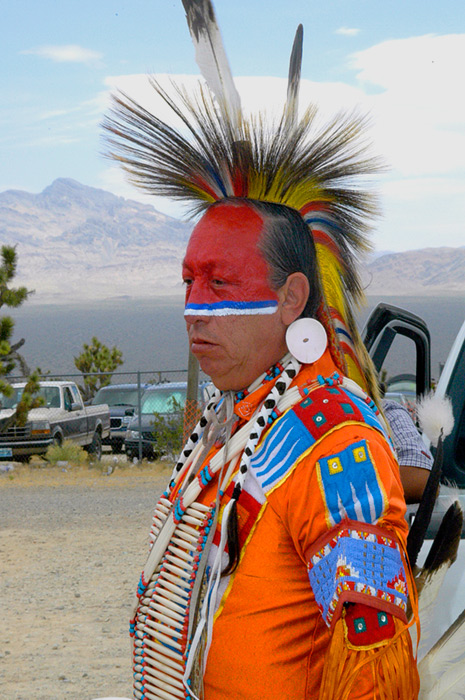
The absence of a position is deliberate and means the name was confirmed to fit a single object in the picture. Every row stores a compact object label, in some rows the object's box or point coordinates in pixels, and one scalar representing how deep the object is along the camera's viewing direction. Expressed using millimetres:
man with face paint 1428
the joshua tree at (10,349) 14727
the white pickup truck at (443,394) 2090
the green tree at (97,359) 28203
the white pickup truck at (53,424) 15875
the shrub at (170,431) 15461
